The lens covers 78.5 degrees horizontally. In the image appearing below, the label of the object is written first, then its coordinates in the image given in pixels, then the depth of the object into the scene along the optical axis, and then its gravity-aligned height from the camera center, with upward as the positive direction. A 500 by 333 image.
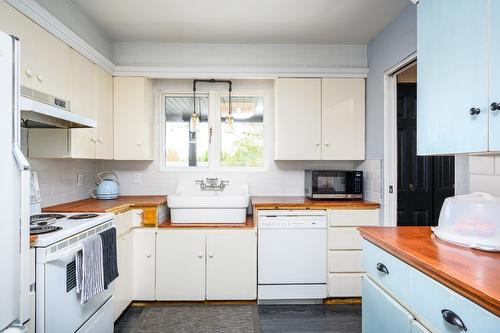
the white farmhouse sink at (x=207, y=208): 2.71 -0.36
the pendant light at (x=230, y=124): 3.09 +0.44
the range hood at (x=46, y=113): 1.47 +0.30
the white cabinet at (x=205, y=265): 2.65 -0.84
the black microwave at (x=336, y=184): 2.89 -0.16
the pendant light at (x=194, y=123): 2.98 +0.44
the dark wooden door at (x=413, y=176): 3.28 -0.10
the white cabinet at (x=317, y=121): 3.02 +0.46
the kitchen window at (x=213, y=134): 3.32 +0.37
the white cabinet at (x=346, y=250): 2.72 -0.73
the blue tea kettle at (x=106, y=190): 2.85 -0.20
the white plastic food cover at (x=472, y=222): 1.21 -0.23
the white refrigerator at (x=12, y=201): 1.10 -0.12
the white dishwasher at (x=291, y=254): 2.68 -0.76
